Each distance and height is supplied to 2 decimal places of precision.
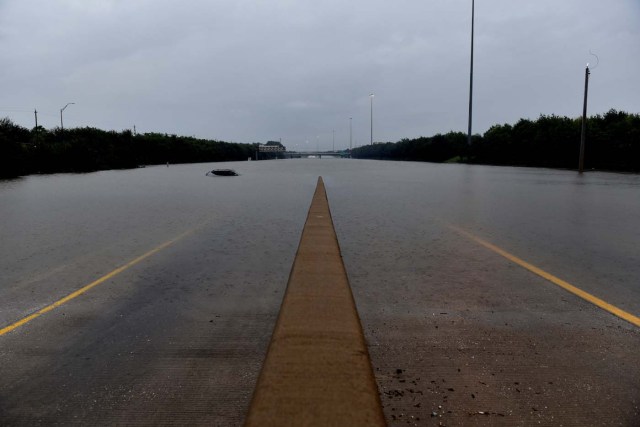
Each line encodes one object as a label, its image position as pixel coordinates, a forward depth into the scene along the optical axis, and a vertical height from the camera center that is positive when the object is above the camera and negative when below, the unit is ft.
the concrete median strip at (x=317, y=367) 9.37 -4.96
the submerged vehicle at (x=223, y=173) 139.10 -3.84
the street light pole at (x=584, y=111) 108.06 +11.07
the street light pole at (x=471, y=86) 200.64 +31.07
